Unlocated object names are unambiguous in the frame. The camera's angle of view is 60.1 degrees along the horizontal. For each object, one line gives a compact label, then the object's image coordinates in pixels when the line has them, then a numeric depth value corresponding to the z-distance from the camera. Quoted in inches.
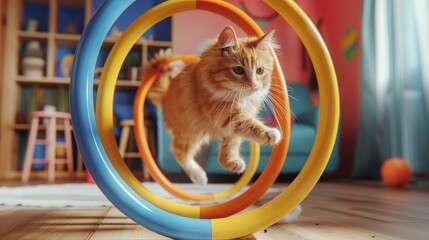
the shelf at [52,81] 146.6
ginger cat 42.7
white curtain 105.6
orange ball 98.2
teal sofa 115.4
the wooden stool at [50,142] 131.6
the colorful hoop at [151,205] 33.0
